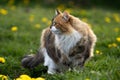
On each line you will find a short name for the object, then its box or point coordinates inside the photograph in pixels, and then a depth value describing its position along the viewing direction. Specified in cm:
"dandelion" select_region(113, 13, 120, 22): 1287
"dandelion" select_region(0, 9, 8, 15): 1197
